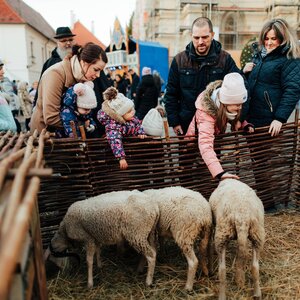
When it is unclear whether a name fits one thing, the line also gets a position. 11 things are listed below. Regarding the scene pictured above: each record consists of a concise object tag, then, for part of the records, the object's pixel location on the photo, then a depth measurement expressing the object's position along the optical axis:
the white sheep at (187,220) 2.96
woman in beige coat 3.63
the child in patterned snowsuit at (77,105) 3.60
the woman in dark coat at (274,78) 4.12
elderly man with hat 4.91
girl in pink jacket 3.40
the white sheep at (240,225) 2.73
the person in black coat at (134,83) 13.85
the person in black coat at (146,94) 9.59
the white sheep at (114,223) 3.00
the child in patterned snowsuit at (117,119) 3.58
